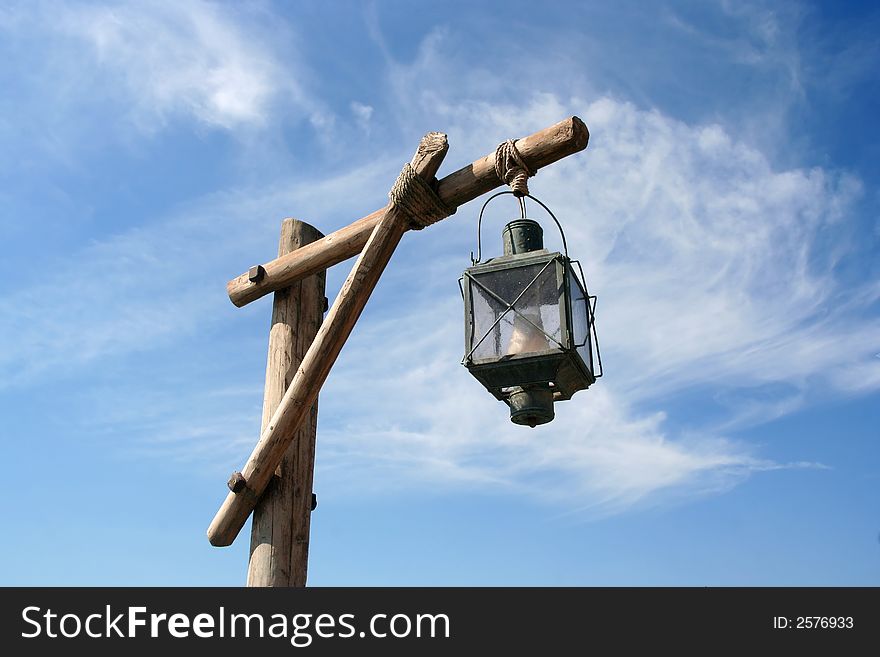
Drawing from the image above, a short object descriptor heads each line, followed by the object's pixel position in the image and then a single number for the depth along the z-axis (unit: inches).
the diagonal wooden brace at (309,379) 154.3
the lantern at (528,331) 124.4
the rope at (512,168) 145.3
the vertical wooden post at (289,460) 154.7
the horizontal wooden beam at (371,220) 143.6
